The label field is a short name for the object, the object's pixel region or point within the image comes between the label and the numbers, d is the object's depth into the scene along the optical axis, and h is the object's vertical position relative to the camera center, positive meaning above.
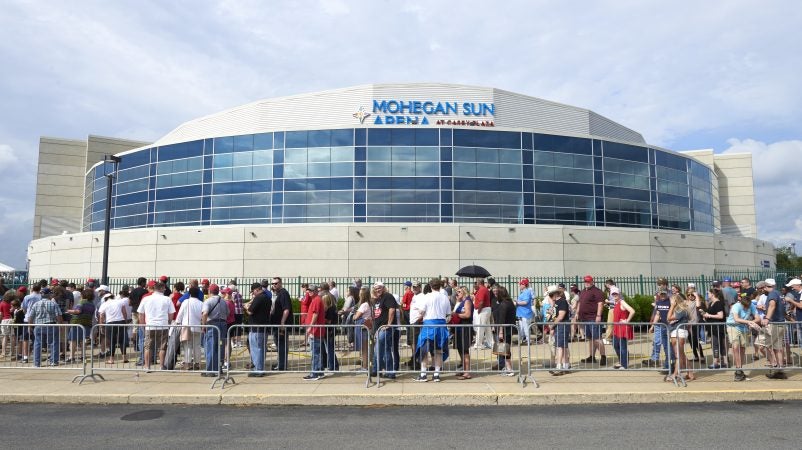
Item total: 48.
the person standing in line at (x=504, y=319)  10.17 -0.79
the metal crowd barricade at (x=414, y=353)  9.81 -1.42
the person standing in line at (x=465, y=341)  10.09 -1.17
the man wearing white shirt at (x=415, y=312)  10.27 -0.64
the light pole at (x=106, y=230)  21.48 +2.11
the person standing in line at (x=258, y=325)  10.28 -0.87
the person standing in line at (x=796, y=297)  10.74 -0.38
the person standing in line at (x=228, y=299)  11.91 -0.45
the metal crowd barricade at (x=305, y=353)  10.15 -1.44
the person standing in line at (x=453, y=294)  15.82 -0.44
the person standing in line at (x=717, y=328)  10.36 -0.93
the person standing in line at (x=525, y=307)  11.76 -0.60
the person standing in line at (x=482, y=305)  12.19 -0.58
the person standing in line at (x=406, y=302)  14.48 -0.63
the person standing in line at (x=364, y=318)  10.76 -0.77
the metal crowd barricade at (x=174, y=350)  10.19 -1.43
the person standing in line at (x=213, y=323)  10.23 -0.87
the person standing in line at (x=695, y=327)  10.42 -0.97
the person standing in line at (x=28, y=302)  11.97 -0.53
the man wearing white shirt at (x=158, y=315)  10.67 -0.73
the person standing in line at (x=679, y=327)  9.59 -0.86
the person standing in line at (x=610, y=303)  11.05 -0.56
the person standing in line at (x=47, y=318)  11.26 -0.84
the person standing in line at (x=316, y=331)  10.02 -0.98
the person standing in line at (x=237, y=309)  13.04 -0.72
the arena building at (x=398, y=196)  30.14 +5.30
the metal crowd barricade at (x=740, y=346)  9.69 -1.26
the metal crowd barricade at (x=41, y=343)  11.02 -1.41
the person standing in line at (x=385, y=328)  10.06 -0.91
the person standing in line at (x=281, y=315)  10.59 -0.73
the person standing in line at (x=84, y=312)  12.34 -0.76
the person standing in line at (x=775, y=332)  9.88 -0.96
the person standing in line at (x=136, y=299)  12.86 -0.51
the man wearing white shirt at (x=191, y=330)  10.48 -0.99
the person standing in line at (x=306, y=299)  11.56 -0.44
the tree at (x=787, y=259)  84.88 +3.71
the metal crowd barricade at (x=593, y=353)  10.34 -1.44
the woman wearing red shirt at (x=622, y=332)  10.48 -1.03
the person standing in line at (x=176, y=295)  11.93 -0.38
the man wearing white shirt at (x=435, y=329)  9.95 -0.92
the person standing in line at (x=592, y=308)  10.94 -0.58
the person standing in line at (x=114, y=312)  11.98 -0.75
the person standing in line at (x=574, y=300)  13.05 -0.50
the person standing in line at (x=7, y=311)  12.77 -0.79
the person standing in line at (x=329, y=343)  10.17 -1.22
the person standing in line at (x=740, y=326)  9.97 -0.86
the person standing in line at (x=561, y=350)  10.30 -1.37
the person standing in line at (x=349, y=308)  13.75 -0.73
